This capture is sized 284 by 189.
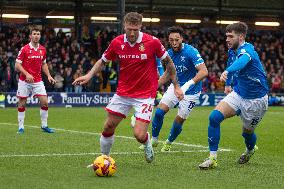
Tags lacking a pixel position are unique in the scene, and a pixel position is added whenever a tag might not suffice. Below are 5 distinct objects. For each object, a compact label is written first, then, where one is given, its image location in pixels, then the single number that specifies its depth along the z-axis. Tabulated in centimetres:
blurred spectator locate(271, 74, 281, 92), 4116
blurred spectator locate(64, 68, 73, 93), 3634
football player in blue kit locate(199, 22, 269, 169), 1188
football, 1050
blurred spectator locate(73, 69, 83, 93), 3647
